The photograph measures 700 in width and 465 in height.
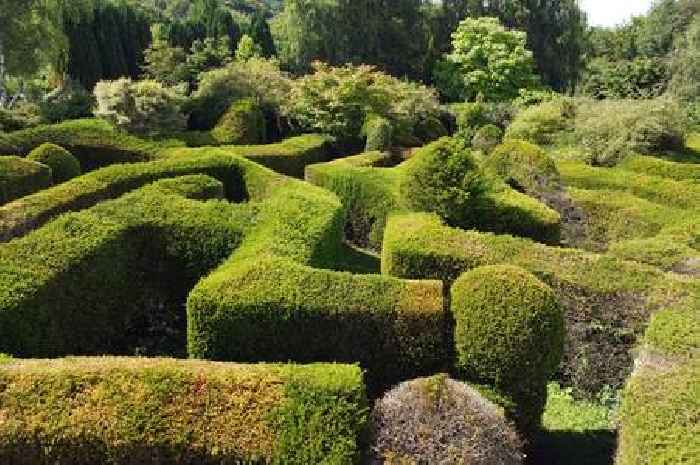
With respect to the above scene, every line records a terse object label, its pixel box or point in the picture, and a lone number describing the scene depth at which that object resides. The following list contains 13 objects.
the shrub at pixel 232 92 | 25.27
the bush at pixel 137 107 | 20.78
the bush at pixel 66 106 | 24.66
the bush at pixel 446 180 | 12.23
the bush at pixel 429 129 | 28.92
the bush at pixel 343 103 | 24.27
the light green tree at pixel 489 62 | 38.91
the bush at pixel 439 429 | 6.04
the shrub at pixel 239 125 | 22.92
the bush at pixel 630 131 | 20.33
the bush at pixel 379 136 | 22.31
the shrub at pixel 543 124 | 23.98
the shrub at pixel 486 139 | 23.58
